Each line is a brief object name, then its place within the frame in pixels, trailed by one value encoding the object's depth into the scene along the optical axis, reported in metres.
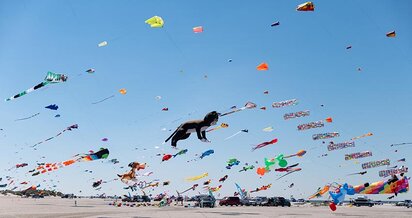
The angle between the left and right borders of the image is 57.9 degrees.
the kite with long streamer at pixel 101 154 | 22.39
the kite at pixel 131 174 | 30.05
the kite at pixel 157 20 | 18.73
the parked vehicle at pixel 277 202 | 62.97
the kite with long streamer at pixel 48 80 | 17.18
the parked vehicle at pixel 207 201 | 51.44
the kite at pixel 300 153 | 32.57
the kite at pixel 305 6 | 21.27
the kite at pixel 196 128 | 17.38
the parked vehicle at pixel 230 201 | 61.36
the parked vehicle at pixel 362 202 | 65.31
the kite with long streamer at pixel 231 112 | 16.20
